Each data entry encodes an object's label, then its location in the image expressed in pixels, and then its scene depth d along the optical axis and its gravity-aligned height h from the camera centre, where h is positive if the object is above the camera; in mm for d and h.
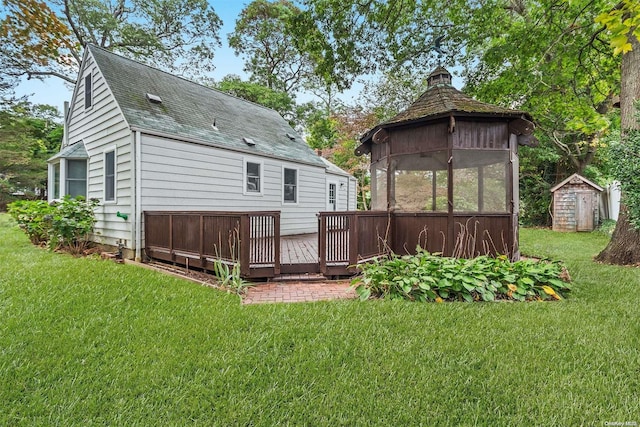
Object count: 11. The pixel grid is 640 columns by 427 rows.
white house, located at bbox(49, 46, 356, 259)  6621 +1615
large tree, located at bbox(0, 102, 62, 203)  19734 +4977
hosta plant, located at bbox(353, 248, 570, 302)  3914 -849
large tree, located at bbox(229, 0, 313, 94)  19828 +11588
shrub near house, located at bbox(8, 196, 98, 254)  6941 -124
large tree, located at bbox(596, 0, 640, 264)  6008 +1852
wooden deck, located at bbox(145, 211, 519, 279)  4770 -367
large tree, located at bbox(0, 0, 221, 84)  14086 +10017
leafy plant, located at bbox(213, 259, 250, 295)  4367 -918
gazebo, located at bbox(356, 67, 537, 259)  5273 +719
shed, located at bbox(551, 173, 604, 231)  11969 +574
